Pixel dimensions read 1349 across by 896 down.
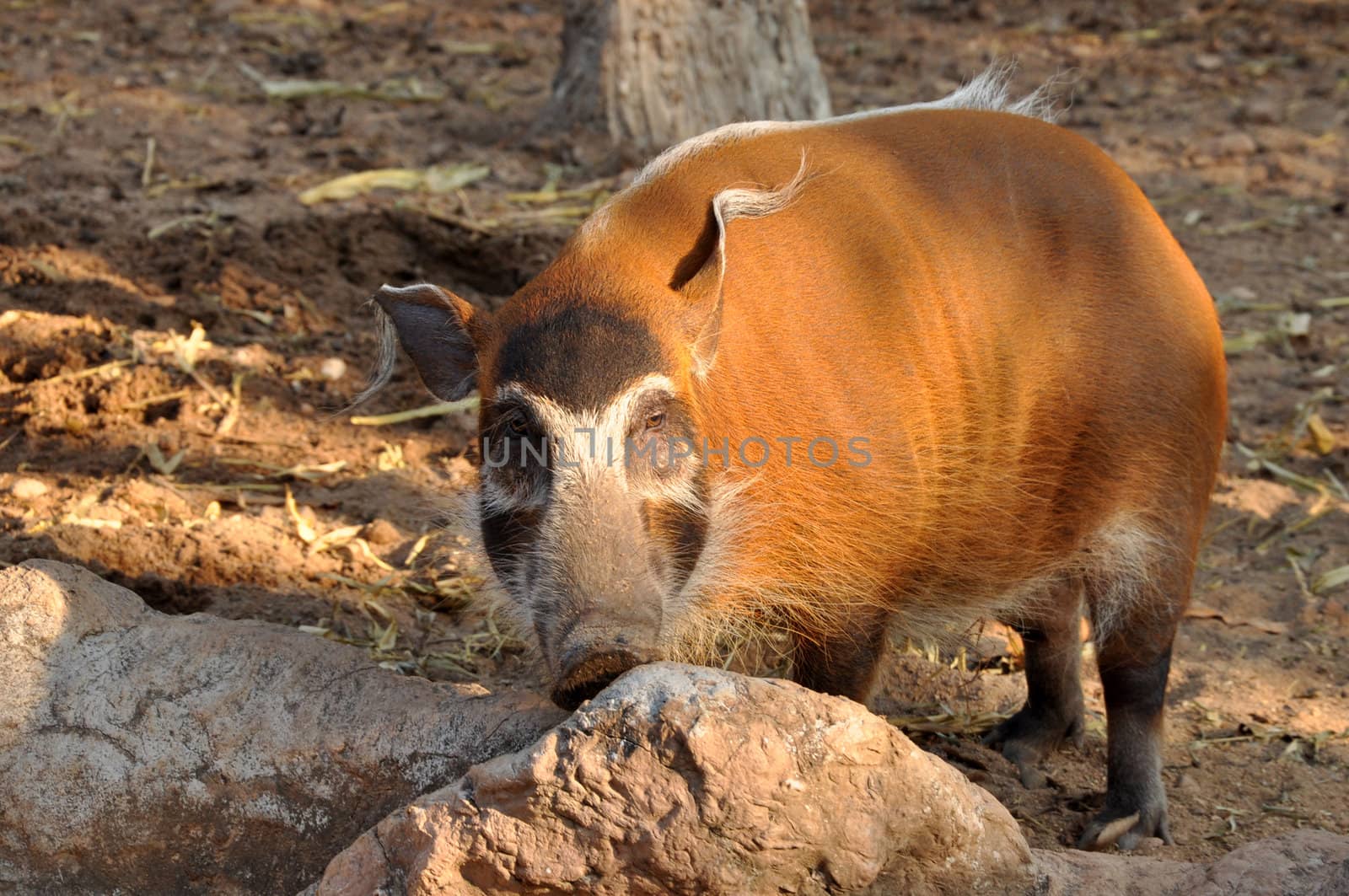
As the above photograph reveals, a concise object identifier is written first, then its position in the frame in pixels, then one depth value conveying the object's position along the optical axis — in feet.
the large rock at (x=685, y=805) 15.08
